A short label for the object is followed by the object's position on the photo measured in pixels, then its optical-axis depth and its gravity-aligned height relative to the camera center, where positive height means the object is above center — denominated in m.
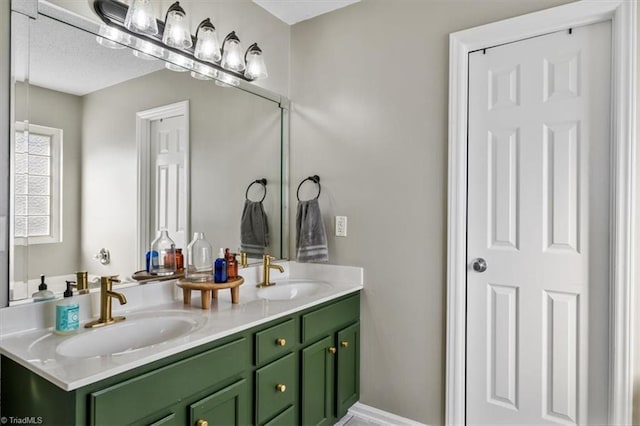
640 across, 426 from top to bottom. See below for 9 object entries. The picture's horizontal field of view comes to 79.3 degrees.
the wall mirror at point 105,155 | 1.39 +0.25
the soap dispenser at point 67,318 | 1.33 -0.37
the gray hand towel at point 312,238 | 2.32 -0.15
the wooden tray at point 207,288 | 1.65 -0.33
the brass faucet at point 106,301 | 1.44 -0.33
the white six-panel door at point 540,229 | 1.69 -0.06
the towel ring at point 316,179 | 2.45 +0.22
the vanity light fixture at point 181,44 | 1.62 +0.81
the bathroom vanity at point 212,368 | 1.07 -0.53
